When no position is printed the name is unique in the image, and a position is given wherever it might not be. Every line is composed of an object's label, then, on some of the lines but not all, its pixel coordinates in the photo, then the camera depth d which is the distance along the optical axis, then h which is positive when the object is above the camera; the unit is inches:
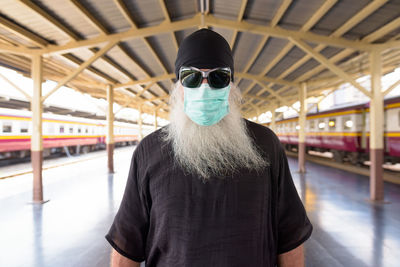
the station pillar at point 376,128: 196.1 +2.4
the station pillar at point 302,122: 348.8 +16.6
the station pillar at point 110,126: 352.6 +14.0
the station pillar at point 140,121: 536.4 +31.9
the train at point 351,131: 294.2 -1.0
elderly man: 36.2 -11.0
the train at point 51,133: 374.3 +3.4
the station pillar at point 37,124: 205.0 +10.9
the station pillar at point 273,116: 548.4 +43.3
